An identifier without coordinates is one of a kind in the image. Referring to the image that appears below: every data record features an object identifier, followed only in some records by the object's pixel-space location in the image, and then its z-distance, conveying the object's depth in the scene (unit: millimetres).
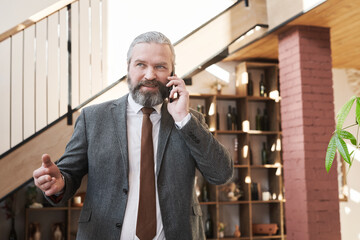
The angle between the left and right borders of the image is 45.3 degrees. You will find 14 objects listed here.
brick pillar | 4598
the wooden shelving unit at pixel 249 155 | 6121
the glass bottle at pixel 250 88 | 6441
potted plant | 1188
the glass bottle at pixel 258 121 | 6453
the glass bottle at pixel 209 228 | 5898
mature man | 1511
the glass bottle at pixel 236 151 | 6309
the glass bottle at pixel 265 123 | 6472
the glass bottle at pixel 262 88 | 6469
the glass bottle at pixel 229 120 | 6320
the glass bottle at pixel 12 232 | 5282
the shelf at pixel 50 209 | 5263
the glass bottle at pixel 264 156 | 6410
